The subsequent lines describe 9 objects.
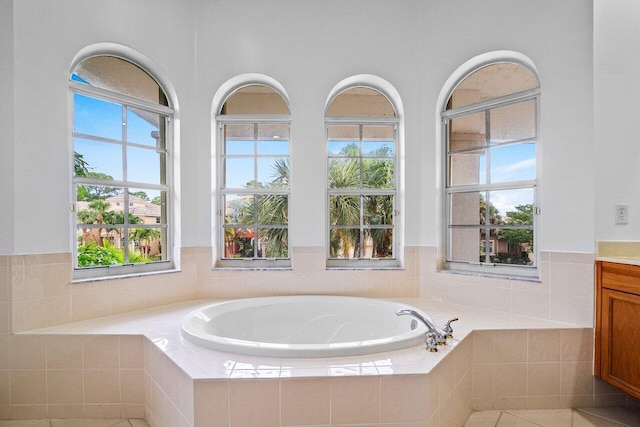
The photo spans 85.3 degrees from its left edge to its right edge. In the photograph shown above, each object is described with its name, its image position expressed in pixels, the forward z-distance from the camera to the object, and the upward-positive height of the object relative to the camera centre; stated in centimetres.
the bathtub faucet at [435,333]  162 -59
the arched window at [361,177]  282 +27
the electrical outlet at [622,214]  199 -2
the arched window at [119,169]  223 +28
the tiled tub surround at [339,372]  137 -79
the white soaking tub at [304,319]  220 -73
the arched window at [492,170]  233 +28
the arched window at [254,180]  283 +24
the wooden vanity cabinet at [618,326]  176 -61
